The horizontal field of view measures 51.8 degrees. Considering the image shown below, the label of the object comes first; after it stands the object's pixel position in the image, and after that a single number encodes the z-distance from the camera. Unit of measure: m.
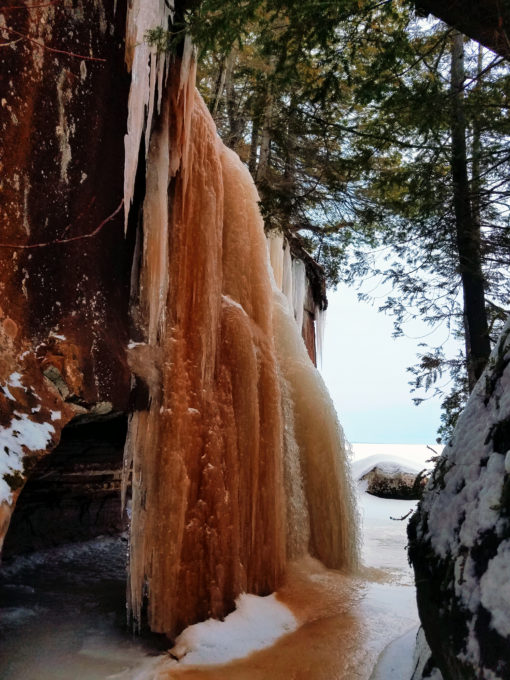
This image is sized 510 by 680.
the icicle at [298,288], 11.66
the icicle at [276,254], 9.57
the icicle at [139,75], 4.54
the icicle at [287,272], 10.77
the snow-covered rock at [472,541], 1.74
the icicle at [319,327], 13.43
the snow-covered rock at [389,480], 14.12
